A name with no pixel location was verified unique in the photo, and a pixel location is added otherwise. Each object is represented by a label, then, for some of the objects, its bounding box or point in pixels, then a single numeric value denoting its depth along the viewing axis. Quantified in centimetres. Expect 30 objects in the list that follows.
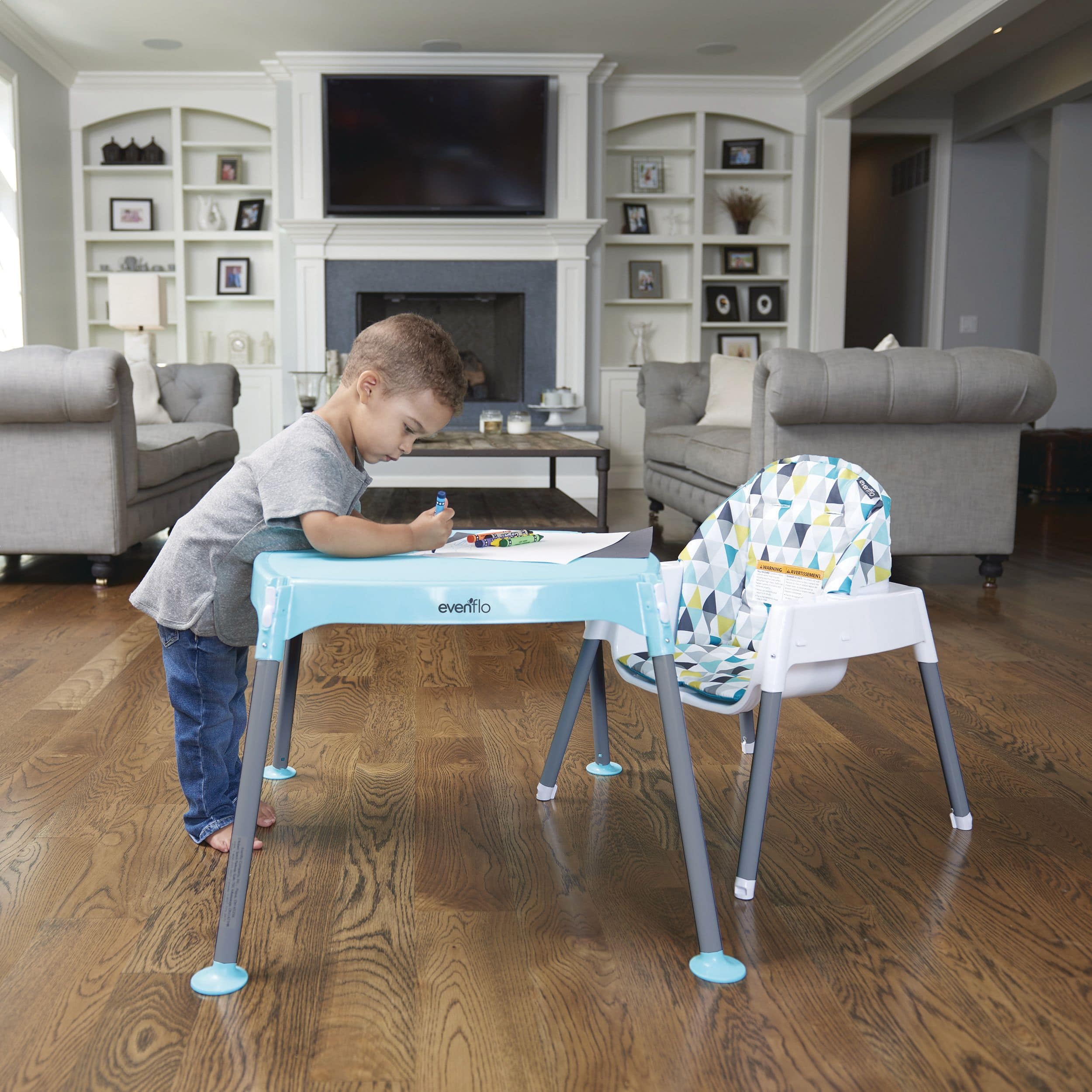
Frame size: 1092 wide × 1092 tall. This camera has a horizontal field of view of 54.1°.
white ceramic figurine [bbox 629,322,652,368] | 676
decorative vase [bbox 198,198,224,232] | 654
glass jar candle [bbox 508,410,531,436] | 453
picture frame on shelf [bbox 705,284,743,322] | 679
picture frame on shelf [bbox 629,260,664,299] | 677
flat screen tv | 612
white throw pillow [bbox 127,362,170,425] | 446
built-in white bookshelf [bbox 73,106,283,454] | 650
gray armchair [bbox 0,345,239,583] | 307
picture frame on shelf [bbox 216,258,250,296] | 664
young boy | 118
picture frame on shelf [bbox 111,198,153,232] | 660
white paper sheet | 116
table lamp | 523
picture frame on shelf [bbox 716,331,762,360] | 681
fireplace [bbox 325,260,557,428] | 638
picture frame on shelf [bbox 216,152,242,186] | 656
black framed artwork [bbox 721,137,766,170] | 664
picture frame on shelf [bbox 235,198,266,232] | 654
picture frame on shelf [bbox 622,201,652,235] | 666
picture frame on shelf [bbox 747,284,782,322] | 677
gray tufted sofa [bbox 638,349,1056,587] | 308
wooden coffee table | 383
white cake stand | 613
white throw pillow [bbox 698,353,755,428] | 486
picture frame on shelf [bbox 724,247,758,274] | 675
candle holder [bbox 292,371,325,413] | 553
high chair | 129
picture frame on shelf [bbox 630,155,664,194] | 666
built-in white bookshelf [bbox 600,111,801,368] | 658
